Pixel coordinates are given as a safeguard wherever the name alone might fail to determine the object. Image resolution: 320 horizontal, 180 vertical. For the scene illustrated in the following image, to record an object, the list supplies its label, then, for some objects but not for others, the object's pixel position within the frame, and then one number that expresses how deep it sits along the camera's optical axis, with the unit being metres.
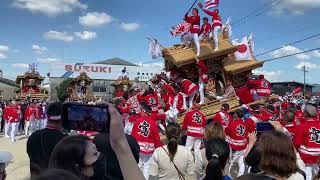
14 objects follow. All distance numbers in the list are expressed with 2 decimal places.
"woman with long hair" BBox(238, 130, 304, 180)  2.02
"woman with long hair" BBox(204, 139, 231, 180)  2.43
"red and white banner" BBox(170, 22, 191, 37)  10.75
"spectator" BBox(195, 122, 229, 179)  3.61
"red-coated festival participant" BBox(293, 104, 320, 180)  5.17
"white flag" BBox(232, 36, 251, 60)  11.56
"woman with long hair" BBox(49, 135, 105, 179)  1.64
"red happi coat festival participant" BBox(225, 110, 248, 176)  6.91
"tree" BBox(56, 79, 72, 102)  39.08
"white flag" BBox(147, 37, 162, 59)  11.88
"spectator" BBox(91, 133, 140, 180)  3.00
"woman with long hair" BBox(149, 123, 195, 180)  3.72
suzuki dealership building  44.62
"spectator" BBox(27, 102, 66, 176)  3.14
